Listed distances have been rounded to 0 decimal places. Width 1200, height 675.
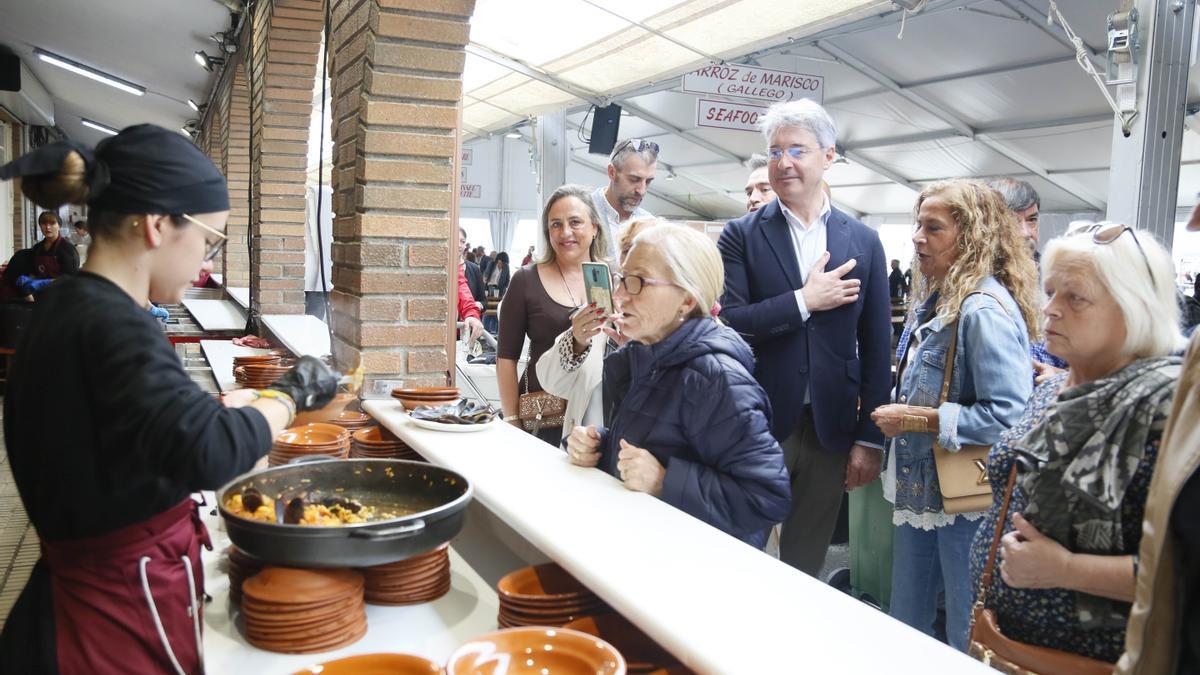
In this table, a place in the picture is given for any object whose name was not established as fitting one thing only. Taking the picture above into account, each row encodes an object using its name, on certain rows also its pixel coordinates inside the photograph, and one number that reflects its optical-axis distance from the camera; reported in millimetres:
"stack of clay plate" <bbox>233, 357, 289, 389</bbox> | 3310
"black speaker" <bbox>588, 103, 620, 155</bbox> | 8969
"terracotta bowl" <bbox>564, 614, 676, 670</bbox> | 1419
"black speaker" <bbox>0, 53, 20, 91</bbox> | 11195
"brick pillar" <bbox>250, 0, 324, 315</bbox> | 5680
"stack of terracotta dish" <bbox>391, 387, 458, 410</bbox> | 2717
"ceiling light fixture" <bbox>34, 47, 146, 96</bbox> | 11500
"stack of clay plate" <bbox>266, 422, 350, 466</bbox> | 2275
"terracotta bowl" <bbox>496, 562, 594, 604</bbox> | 1480
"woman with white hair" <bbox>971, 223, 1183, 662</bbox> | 1377
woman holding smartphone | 2781
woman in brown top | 3096
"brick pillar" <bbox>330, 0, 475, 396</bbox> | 3100
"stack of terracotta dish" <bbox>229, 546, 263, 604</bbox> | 1678
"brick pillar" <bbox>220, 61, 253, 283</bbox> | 8328
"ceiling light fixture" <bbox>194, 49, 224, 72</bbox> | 8484
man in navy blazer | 2553
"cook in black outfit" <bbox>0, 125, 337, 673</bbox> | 1155
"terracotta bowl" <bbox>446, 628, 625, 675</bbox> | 1229
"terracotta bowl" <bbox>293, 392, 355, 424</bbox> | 1701
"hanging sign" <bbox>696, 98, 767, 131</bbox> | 7004
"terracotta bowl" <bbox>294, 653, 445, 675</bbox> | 1274
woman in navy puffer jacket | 1785
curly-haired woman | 2342
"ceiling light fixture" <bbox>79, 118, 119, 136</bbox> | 20281
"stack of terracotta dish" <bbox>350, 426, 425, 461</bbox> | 2486
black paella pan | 1459
